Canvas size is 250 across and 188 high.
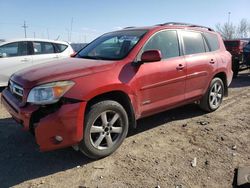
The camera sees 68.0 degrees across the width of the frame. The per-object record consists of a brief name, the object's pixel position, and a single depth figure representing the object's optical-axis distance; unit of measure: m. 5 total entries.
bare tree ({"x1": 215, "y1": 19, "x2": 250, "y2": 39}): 34.29
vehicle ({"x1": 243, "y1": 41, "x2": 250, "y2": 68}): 7.36
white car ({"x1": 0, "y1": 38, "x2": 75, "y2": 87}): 5.49
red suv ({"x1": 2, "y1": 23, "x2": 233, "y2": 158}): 2.28
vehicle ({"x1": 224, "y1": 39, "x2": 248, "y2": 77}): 7.28
